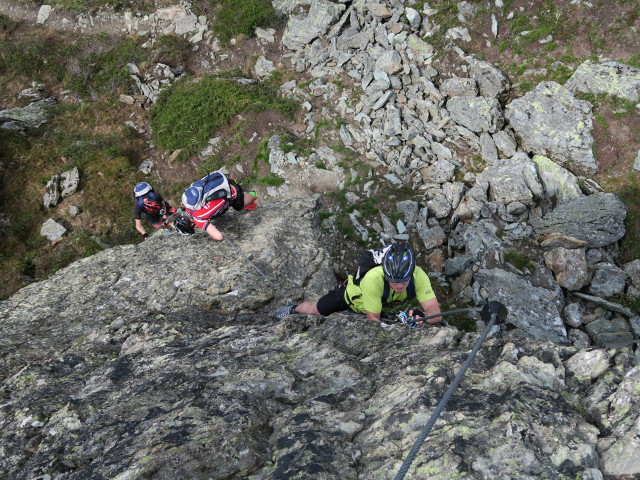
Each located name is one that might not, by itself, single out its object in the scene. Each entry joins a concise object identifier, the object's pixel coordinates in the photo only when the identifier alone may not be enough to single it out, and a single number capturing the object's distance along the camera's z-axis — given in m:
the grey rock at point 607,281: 12.52
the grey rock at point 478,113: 16.06
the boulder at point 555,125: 15.12
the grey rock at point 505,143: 15.78
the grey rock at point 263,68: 21.47
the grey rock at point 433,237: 14.58
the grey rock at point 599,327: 11.81
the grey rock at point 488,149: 15.71
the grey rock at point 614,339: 11.43
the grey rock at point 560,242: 13.01
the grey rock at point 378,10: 19.31
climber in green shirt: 6.21
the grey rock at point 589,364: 4.37
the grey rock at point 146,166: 19.81
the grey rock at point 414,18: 18.81
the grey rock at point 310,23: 20.44
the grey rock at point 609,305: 11.91
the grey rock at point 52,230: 17.23
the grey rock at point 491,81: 16.83
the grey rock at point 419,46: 18.36
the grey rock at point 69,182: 18.56
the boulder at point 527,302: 11.87
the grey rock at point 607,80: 15.38
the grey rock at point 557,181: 14.50
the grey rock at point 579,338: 11.77
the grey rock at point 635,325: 11.65
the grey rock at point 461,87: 16.94
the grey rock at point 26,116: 20.28
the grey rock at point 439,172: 15.65
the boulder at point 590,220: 13.29
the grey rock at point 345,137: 17.41
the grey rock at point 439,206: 15.06
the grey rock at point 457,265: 13.60
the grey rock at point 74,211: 17.89
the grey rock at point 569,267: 12.68
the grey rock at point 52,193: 18.20
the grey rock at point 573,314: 12.20
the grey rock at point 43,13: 26.33
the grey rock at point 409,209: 15.12
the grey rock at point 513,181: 14.44
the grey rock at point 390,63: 17.88
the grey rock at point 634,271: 12.61
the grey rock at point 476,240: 13.74
